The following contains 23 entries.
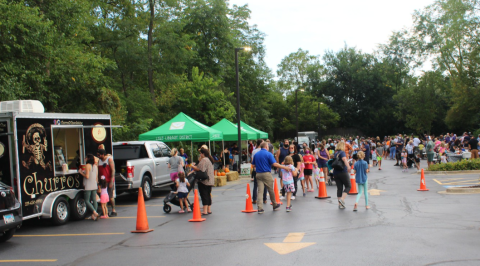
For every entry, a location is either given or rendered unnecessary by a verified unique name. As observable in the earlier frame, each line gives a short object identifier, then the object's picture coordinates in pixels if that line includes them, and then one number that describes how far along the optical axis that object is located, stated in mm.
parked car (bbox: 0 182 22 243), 8242
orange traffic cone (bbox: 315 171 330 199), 13531
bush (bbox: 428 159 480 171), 19938
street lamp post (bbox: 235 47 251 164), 24172
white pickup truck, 14023
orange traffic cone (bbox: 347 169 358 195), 14516
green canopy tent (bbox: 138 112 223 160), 19875
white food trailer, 9695
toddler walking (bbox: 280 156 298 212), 11199
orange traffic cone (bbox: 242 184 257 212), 11430
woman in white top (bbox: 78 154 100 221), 11025
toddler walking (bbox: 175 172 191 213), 11641
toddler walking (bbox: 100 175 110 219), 11375
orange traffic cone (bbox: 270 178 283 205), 12565
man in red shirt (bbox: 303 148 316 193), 15125
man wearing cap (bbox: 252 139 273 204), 12742
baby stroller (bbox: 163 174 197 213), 12016
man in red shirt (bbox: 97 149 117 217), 11773
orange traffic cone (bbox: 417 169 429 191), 14662
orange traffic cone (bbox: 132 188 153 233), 9359
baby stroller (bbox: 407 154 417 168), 24103
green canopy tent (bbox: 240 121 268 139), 28783
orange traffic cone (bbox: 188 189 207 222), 10445
